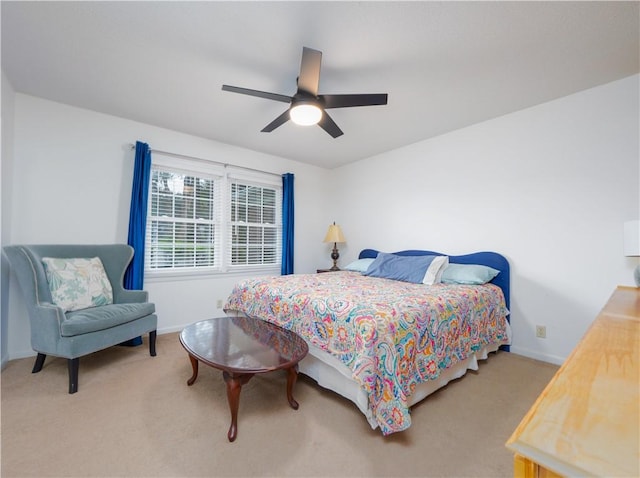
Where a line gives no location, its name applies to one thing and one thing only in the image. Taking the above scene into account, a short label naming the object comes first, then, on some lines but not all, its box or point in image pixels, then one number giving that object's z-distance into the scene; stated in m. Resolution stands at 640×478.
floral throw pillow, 2.31
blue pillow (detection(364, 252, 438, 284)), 2.93
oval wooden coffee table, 1.55
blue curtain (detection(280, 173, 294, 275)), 4.21
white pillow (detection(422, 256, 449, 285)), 2.80
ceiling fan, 1.83
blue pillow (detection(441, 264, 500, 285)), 2.69
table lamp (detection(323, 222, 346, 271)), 4.40
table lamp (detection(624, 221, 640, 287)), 1.81
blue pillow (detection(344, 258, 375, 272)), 3.70
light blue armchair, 2.01
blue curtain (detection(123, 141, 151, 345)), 3.00
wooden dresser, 0.42
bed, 1.53
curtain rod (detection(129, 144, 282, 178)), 3.23
